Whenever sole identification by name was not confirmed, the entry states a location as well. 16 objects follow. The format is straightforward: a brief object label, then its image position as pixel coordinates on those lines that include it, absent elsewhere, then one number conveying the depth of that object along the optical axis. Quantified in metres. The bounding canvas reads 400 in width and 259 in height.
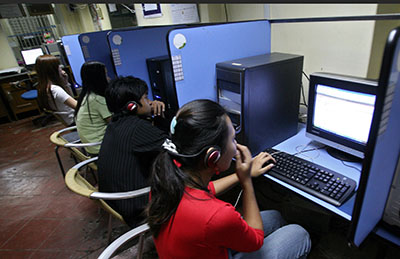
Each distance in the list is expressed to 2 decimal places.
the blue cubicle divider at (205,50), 1.25
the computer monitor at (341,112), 1.00
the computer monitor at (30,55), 4.55
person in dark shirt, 1.20
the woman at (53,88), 2.29
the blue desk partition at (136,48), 1.97
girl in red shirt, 0.72
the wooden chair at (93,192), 1.08
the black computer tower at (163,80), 1.82
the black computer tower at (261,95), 1.14
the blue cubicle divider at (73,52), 2.71
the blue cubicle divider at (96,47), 2.27
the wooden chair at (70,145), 1.65
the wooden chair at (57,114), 2.37
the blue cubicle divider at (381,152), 0.50
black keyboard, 0.93
